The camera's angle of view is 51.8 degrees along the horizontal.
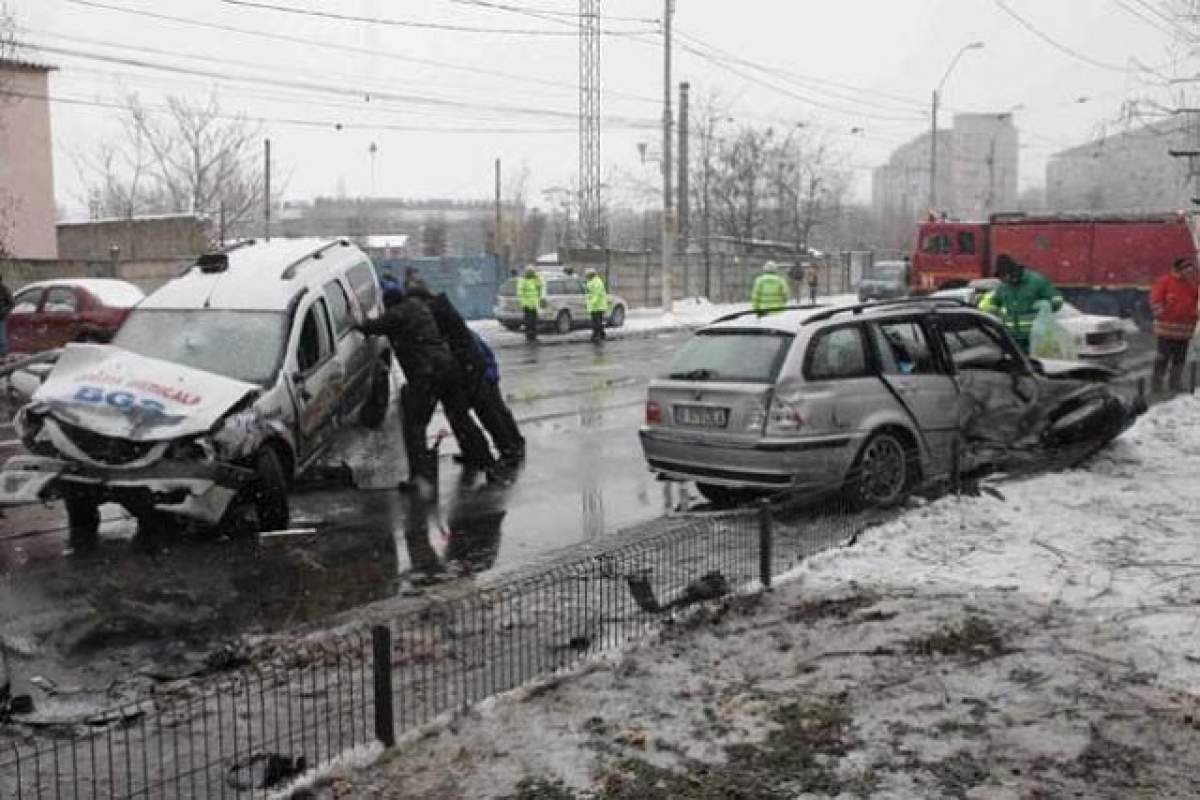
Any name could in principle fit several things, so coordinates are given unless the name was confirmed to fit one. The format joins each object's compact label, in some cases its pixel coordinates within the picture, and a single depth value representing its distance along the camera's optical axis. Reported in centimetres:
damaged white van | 824
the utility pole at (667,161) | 3600
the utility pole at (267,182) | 4541
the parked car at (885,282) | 4231
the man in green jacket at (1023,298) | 1455
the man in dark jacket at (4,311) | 1883
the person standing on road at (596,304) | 2966
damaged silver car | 916
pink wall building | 3612
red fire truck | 2841
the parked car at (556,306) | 3058
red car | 2020
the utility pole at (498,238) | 5662
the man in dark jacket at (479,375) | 1162
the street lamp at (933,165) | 4602
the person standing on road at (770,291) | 2027
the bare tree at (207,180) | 5541
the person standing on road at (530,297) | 2891
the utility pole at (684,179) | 4025
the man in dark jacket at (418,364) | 1110
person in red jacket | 1633
